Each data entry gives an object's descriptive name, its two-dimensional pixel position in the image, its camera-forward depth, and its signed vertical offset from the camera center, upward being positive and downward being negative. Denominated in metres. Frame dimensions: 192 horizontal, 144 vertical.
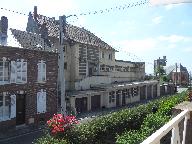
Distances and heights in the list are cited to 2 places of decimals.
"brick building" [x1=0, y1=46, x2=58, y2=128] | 14.31 -1.00
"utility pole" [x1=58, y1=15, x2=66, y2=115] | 11.90 -0.61
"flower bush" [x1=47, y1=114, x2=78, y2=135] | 6.13 -1.72
